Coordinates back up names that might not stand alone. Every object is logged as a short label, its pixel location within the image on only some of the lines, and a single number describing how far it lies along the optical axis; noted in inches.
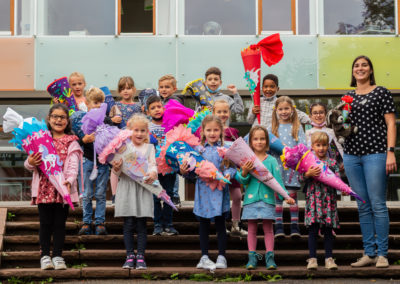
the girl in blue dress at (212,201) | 278.5
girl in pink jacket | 277.7
